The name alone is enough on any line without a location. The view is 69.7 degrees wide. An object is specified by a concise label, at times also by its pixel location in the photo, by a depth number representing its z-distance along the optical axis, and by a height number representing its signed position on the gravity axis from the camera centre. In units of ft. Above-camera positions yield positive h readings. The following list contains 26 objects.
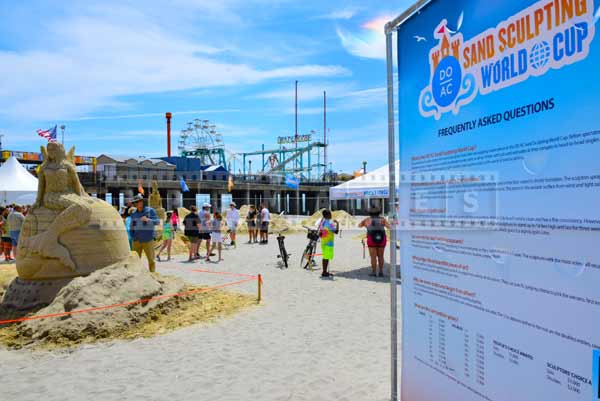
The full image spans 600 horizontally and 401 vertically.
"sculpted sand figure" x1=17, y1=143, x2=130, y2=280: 23.91 -1.39
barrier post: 26.58 -5.32
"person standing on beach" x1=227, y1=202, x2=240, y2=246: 57.88 -2.26
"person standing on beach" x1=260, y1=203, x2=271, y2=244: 63.07 -2.80
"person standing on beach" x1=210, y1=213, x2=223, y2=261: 44.45 -2.79
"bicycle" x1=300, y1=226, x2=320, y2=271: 38.88 -4.05
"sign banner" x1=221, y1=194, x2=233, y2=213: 121.00 +0.38
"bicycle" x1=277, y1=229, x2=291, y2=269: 39.22 -4.43
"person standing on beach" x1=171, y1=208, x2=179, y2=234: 51.55 -1.69
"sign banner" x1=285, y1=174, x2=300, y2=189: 87.66 +4.85
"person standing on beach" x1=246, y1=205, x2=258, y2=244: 63.82 -2.53
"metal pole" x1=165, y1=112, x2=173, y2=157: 210.79 +34.77
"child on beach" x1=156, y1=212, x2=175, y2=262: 46.14 -3.25
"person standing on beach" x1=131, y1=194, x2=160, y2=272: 30.45 -1.64
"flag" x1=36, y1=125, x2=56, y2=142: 72.02 +12.48
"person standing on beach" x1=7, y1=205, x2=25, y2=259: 39.81 -1.47
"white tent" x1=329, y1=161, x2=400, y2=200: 37.78 +1.57
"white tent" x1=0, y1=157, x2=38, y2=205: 64.90 +3.19
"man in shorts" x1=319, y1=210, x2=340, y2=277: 34.22 -2.51
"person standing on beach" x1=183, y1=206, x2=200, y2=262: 43.05 -2.44
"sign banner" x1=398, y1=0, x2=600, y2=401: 6.41 +0.06
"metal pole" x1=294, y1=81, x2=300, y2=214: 208.15 +35.00
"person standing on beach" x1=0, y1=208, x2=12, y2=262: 46.46 -3.57
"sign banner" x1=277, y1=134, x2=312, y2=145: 234.99 +36.91
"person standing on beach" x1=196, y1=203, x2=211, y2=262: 44.57 -2.27
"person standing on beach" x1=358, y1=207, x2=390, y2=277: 33.40 -2.33
